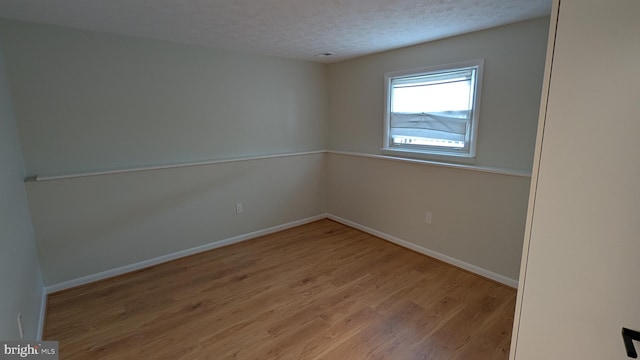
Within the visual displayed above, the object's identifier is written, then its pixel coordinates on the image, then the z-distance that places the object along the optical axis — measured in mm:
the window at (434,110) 2875
